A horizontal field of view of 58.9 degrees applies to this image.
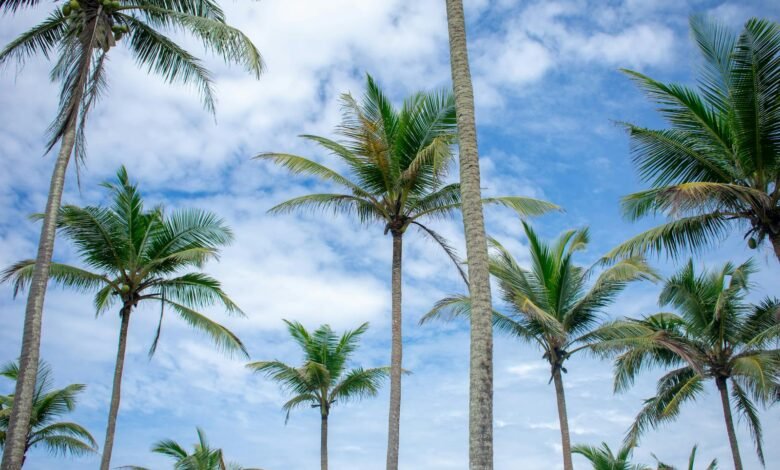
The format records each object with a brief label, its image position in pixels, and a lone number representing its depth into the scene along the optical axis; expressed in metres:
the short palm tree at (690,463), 22.51
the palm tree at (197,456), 17.53
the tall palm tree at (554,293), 18.81
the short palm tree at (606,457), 20.55
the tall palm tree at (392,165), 16.41
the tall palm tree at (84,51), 11.73
